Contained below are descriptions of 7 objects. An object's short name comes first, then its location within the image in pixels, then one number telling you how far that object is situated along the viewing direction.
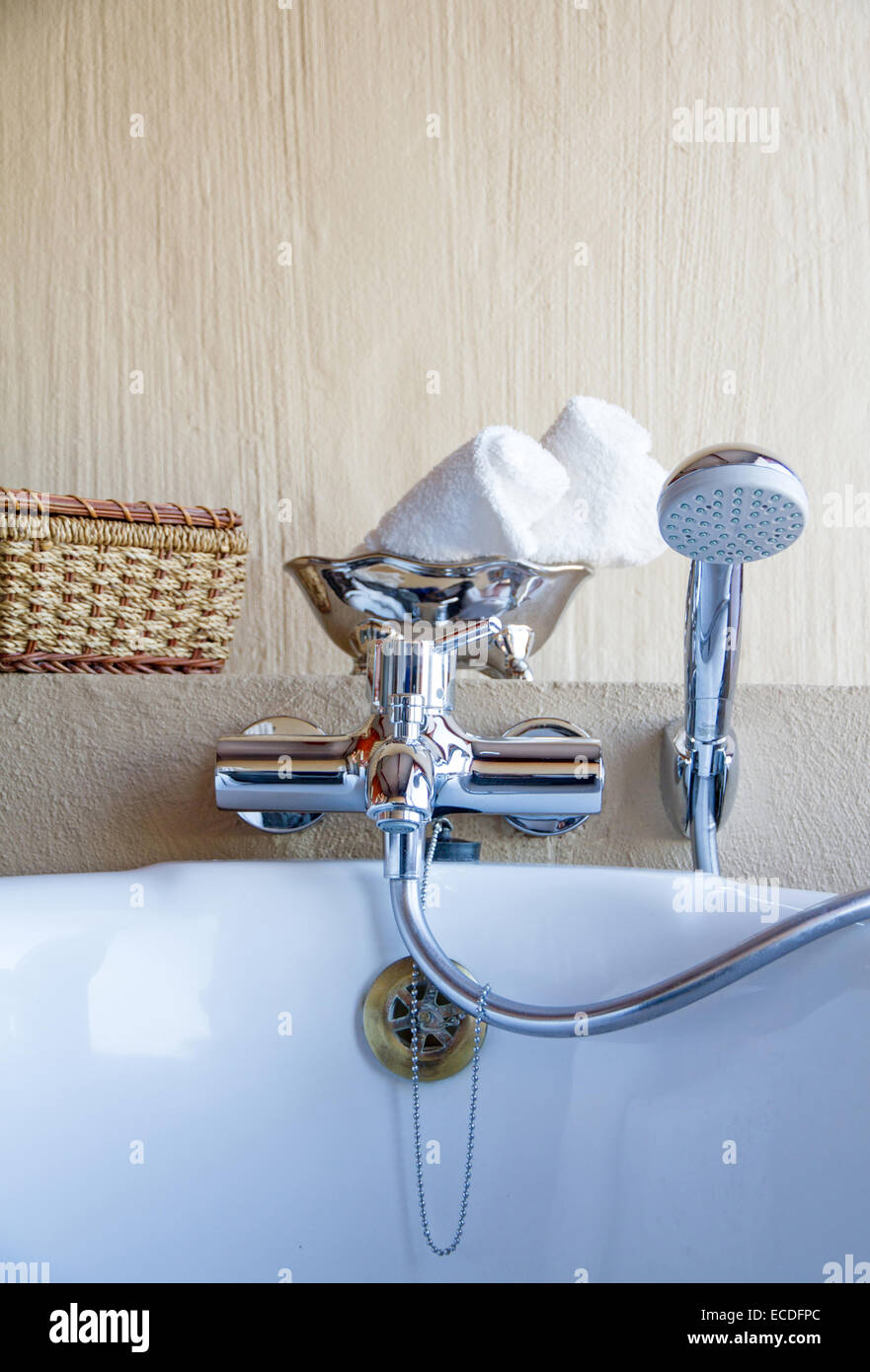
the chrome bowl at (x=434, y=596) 0.71
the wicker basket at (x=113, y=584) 0.69
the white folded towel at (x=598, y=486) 0.76
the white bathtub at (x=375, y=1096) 0.51
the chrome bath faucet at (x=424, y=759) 0.57
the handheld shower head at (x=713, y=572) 0.45
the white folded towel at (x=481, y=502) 0.72
